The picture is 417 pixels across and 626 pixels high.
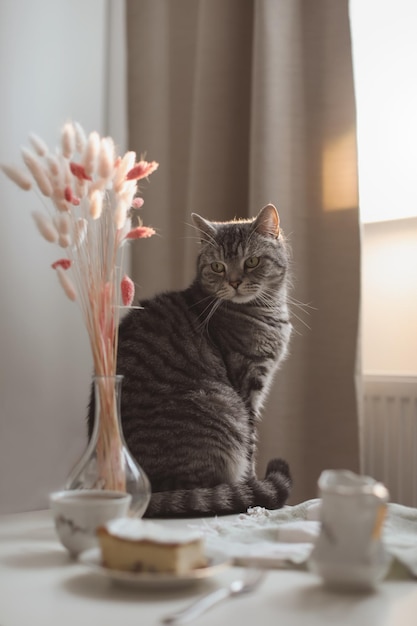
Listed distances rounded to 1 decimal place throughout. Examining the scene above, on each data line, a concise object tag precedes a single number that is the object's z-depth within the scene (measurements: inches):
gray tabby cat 54.5
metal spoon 29.8
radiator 72.0
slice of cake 32.8
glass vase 43.8
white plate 32.4
